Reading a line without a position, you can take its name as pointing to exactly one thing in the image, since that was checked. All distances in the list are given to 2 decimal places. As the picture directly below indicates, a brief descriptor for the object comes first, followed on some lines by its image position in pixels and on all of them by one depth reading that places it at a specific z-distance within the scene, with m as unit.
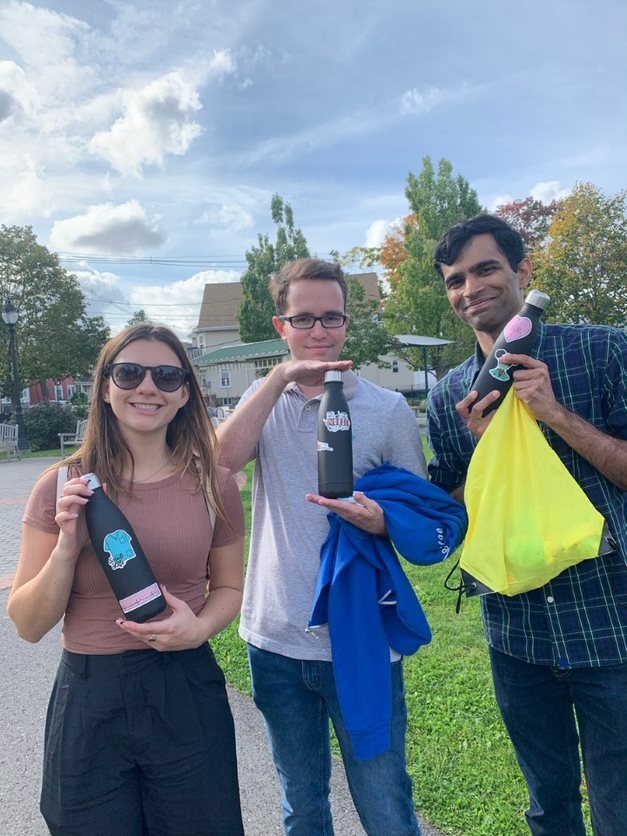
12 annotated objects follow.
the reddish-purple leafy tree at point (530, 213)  37.44
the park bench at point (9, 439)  21.27
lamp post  20.58
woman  1.86
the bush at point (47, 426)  25.89
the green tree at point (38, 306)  29.28
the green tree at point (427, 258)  22.59
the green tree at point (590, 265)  15.38
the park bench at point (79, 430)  18.19
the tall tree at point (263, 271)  30.16
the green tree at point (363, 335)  21.88
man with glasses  2.10
